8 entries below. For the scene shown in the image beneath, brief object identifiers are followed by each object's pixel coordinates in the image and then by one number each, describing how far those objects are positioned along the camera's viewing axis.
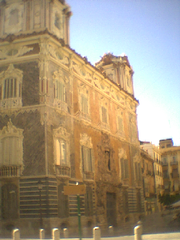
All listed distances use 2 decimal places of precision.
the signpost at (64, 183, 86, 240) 12.09
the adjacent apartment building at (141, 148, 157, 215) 50.53
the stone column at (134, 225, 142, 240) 12.70
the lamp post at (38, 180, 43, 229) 20.51
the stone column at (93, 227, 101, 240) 13.20
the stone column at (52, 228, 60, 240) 13.65
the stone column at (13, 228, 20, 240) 13.51
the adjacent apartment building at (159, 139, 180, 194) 68.88
